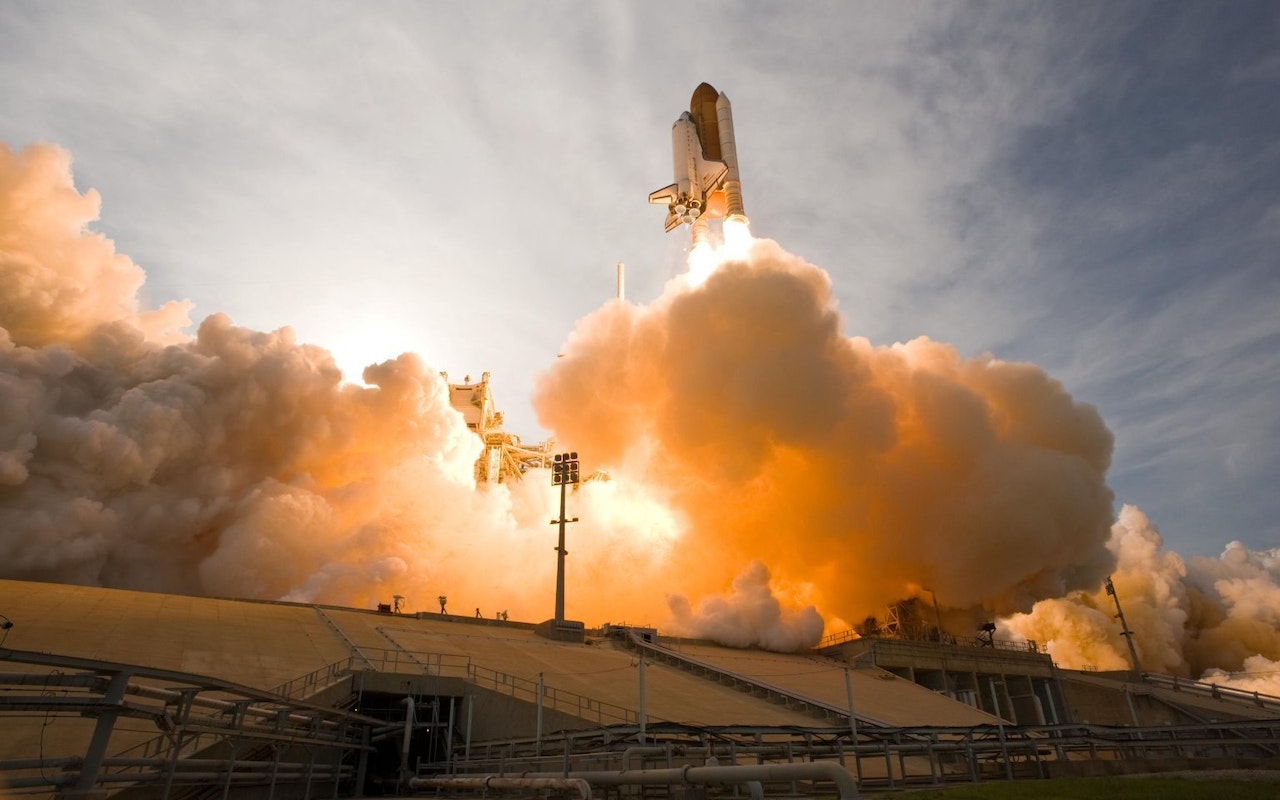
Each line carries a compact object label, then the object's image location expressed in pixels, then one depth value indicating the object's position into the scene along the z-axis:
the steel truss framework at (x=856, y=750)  16.80
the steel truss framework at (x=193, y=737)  11.04
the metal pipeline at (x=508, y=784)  12.58
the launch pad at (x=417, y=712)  13.30
